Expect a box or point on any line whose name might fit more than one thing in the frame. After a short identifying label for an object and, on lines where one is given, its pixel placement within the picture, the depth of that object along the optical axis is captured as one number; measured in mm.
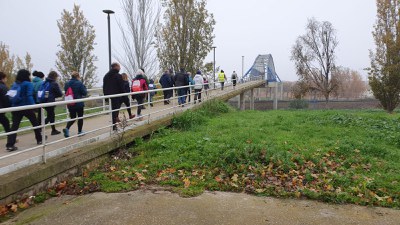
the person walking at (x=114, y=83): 7531
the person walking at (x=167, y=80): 14039
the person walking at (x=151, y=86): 14750
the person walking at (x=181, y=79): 13430
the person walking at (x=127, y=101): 8351
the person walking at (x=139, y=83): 10086
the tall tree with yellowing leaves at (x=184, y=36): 21172
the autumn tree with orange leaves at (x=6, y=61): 28047
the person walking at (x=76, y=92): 6788
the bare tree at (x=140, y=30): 18656
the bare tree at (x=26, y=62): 29750
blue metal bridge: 59500
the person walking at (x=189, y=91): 13382
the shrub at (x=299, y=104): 46441
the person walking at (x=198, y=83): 13780
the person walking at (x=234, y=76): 28628
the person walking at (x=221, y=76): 25688
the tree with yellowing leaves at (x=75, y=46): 23859
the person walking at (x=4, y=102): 6066
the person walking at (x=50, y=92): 6905
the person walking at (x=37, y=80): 7702
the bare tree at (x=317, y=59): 46094
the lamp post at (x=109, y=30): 15439
